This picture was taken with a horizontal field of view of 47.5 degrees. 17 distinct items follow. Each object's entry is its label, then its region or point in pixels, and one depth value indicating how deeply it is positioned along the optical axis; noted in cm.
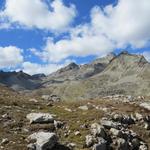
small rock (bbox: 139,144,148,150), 1475
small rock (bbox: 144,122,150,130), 1689
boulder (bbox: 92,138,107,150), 1328
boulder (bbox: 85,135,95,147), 1351
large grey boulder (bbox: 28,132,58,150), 1227
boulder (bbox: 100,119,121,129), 1535
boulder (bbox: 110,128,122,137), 1468
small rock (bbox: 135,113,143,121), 1789
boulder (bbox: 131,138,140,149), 1484
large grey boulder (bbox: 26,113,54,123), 1503
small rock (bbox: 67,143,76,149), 1325
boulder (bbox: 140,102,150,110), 2078
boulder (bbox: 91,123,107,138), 1420
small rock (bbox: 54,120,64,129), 1482
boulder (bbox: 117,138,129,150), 1405
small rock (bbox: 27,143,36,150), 1224
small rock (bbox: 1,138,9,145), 1249
